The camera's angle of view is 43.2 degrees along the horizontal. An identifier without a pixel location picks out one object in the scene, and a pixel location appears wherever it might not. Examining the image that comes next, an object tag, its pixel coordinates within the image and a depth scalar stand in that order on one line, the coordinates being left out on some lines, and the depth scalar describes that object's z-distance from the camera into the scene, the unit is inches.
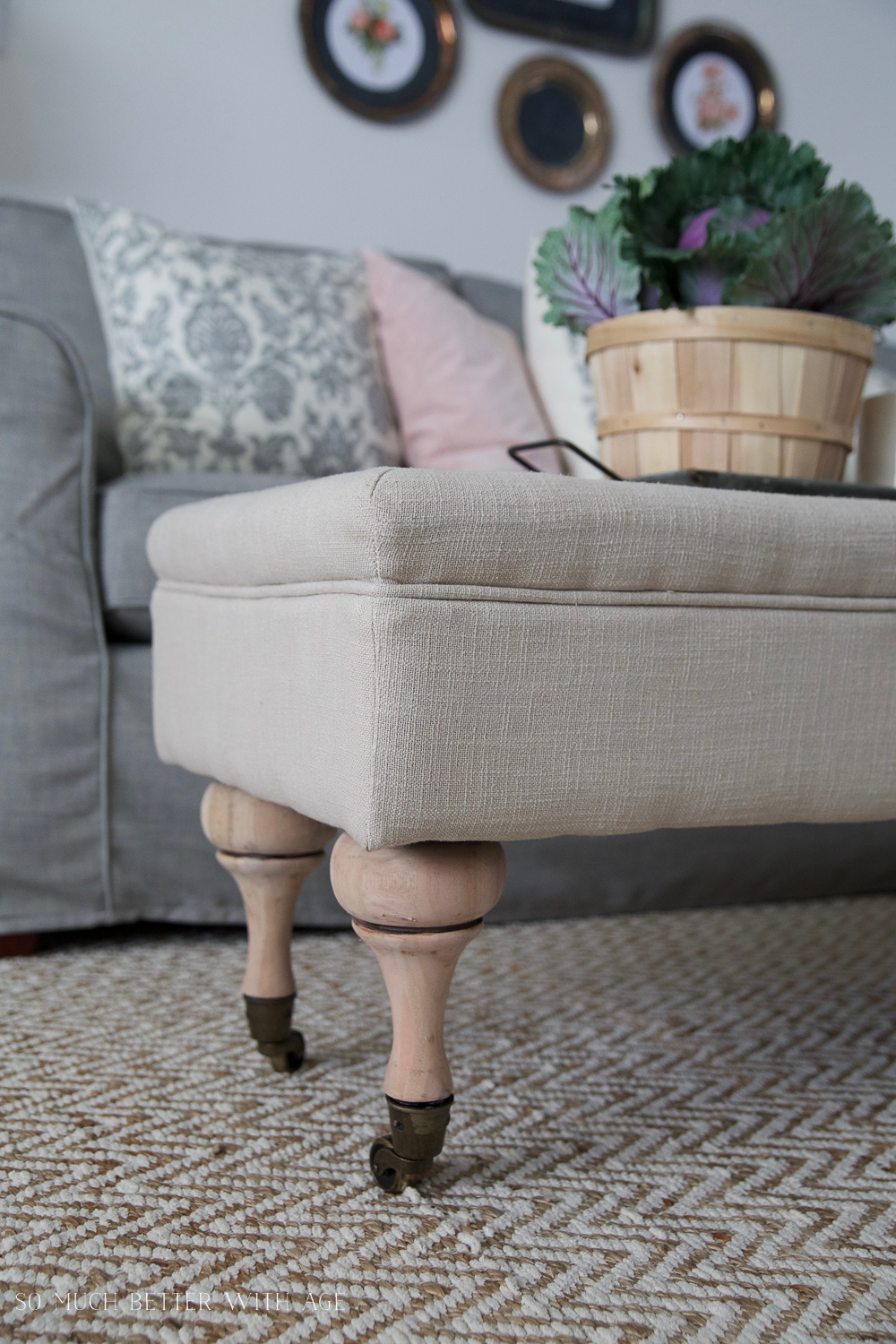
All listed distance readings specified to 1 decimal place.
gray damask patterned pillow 58.9
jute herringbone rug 22.9
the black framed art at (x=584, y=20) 95.3
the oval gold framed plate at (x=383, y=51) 89.0
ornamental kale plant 32.5
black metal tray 30.1
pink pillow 63.5
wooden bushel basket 32.6
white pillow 64.1
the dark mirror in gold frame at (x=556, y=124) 96.9
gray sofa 47.5
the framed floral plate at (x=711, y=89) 103.5
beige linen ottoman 23.0
